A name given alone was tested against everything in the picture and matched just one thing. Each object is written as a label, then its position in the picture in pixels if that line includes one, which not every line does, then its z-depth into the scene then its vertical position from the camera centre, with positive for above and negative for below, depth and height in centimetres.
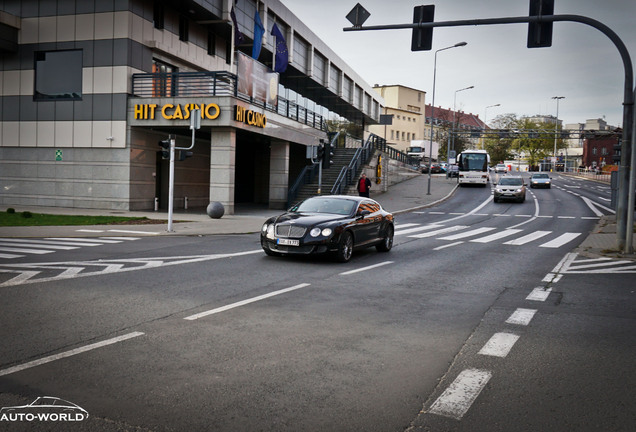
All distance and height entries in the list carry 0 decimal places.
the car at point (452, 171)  6203 +107
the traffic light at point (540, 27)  1338 +373
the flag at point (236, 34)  2827 +709
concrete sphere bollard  2372 -160
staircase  3347 +8
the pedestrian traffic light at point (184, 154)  1916 +57
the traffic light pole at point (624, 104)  1373 +216
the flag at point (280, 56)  3253 +684
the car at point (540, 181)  5500 +31
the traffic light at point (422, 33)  1428 +373
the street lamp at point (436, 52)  4288 +1033
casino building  2588 +316
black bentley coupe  1207 -117
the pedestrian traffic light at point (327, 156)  2380 +84
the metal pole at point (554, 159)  10681 +480
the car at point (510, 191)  3850 -54
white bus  5219 +133
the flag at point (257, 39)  2966 +708
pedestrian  3030 -46
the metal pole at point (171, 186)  1809 -52
